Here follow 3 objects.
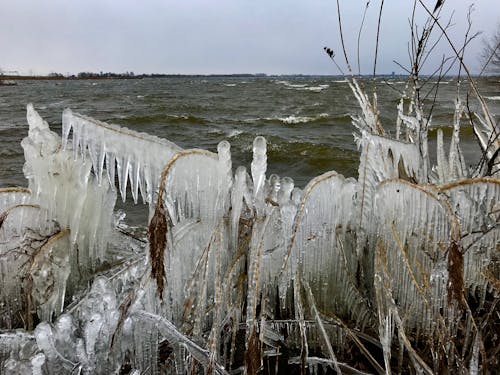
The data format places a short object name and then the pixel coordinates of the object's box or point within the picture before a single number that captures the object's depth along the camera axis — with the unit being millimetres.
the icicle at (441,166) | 2288
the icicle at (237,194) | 1702
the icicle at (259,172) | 1686
